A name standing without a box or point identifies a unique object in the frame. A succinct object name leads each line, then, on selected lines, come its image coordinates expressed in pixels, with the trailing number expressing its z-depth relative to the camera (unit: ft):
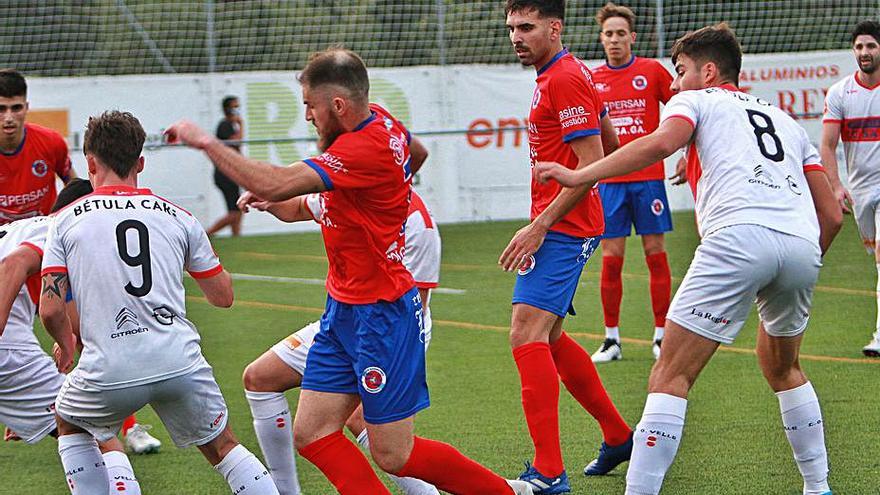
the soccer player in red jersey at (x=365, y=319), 30.91
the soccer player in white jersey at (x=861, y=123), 57.72
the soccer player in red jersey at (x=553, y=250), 37.17
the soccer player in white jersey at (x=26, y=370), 35.12
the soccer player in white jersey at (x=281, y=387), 35.32
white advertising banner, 129.70
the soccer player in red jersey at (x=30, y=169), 50.90
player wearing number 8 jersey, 31.65
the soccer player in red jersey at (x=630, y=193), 59.67
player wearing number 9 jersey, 30.07
